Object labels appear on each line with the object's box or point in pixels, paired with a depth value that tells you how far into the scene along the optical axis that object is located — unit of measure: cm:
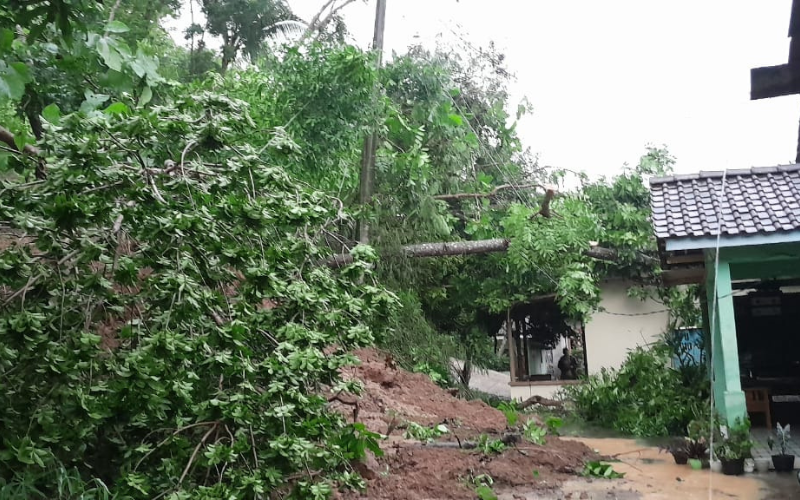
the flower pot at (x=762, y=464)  645
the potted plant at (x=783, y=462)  630
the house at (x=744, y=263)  712
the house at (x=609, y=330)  1262
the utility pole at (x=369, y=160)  1095
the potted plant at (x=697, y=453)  668
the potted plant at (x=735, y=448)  635
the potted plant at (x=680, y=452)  685
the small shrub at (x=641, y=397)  944
